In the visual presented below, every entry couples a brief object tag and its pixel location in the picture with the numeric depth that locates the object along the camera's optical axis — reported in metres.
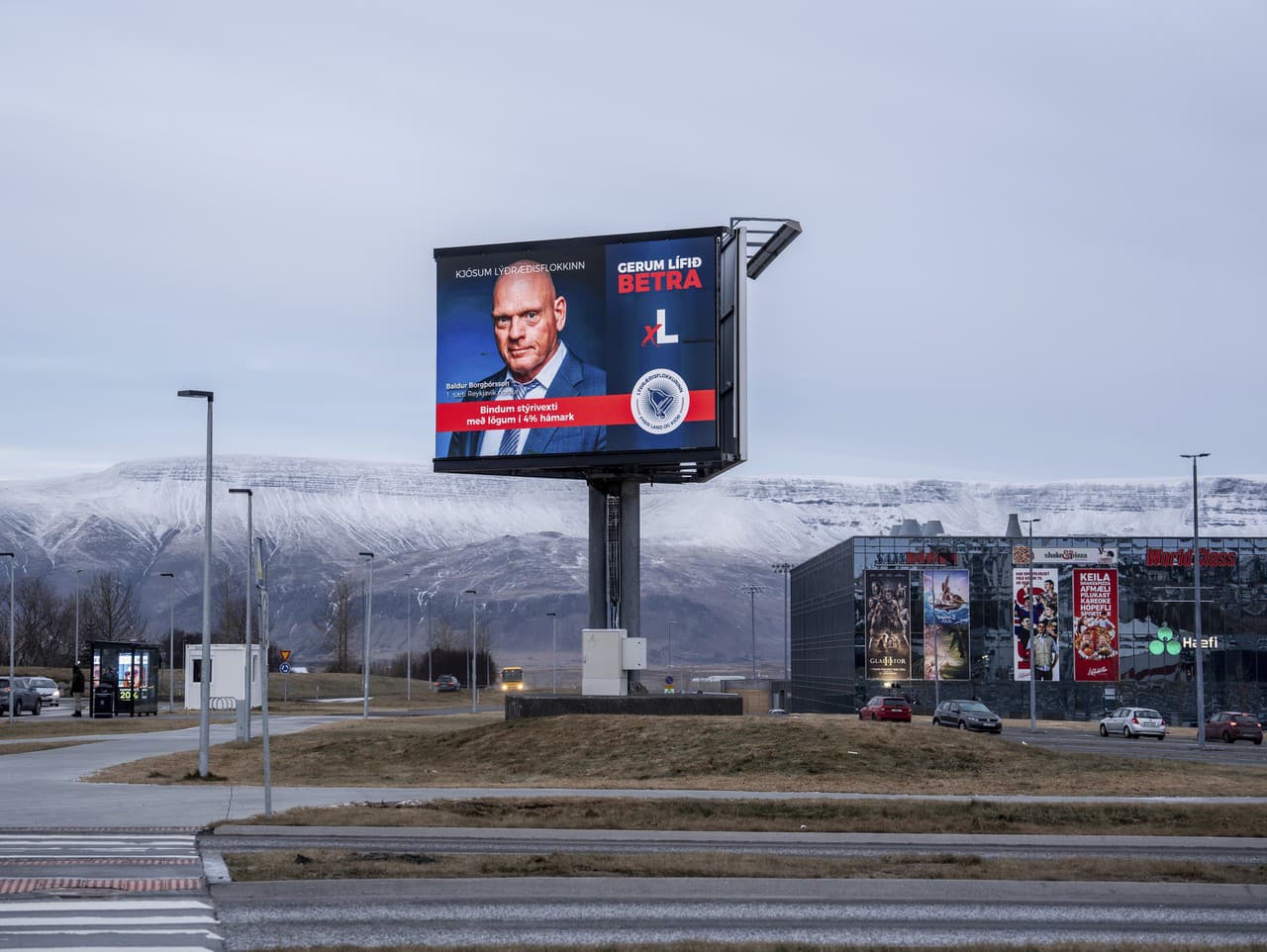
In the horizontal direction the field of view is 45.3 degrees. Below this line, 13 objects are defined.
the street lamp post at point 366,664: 80.33
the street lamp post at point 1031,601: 108.24
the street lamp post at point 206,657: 35.16
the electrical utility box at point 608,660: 46.62
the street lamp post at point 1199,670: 60.94
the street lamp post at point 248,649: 46.04
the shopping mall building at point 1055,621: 110.12
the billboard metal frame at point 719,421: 44.34
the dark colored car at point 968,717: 67.88
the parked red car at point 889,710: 71.69
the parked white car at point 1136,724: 71.12
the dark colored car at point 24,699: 81.56
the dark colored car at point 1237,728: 69.25
